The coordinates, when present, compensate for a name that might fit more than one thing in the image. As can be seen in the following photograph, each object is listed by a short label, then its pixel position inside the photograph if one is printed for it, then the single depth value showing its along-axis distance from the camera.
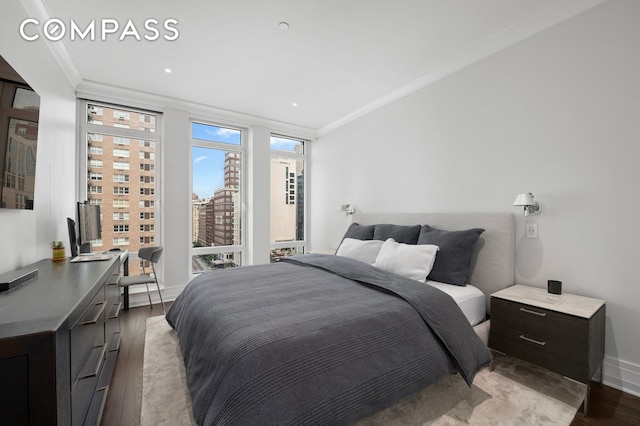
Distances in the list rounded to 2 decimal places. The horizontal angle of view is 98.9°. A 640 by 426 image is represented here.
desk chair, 3.04
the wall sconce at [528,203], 2.23
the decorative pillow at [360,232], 3.54
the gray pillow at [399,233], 3.02
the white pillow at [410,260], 2.48
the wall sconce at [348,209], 4.34
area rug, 1.61
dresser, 0.87
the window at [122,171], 3.66
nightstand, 1.69
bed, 1.20
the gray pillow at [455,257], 2.45
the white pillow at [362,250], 3.05
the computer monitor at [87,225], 2.66
